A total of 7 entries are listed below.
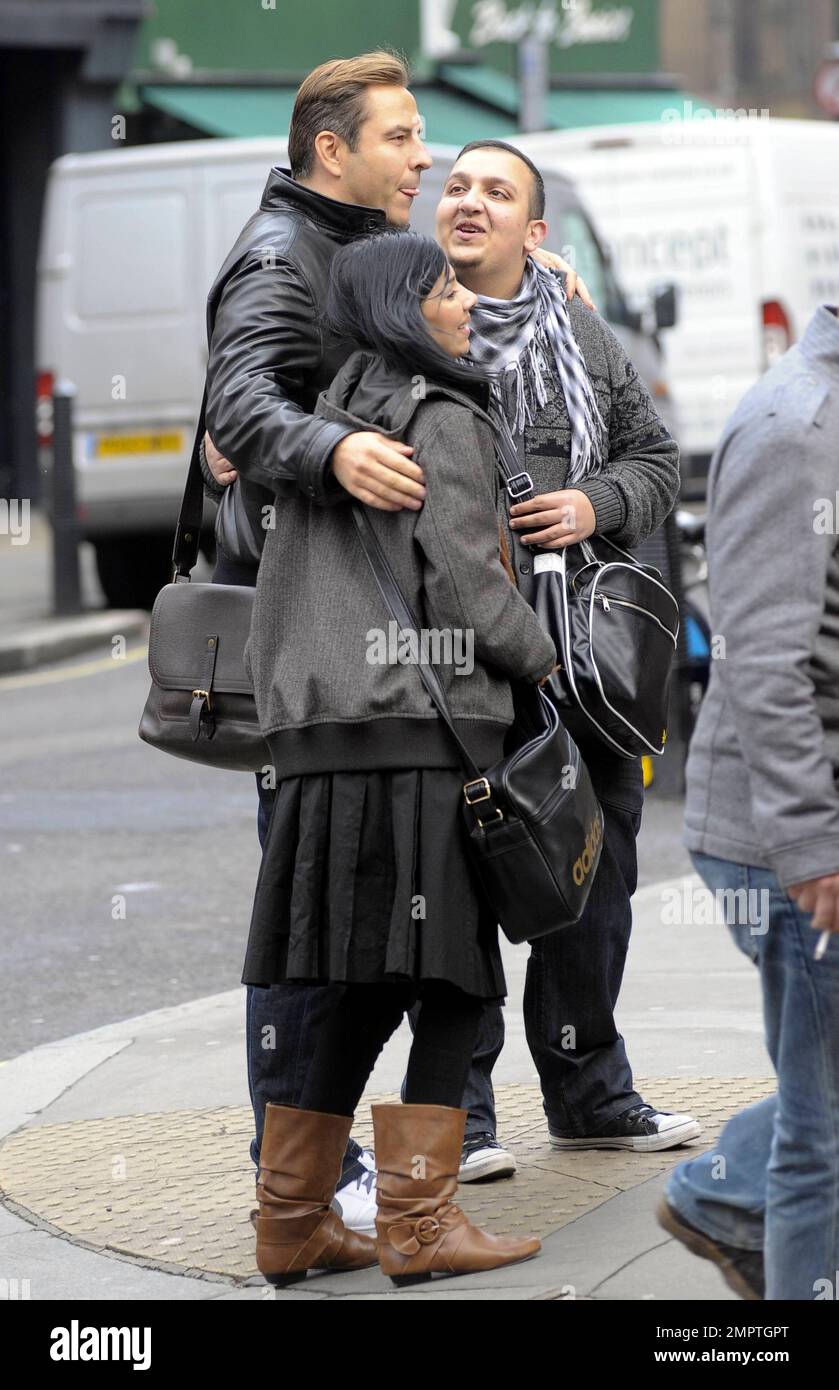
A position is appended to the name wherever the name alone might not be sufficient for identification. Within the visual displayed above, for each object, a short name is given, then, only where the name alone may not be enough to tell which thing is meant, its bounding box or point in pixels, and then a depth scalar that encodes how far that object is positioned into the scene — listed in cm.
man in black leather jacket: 369
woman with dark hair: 350
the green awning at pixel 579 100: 2359
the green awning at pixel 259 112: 2125
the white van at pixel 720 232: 1631
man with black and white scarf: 407
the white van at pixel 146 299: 1433
